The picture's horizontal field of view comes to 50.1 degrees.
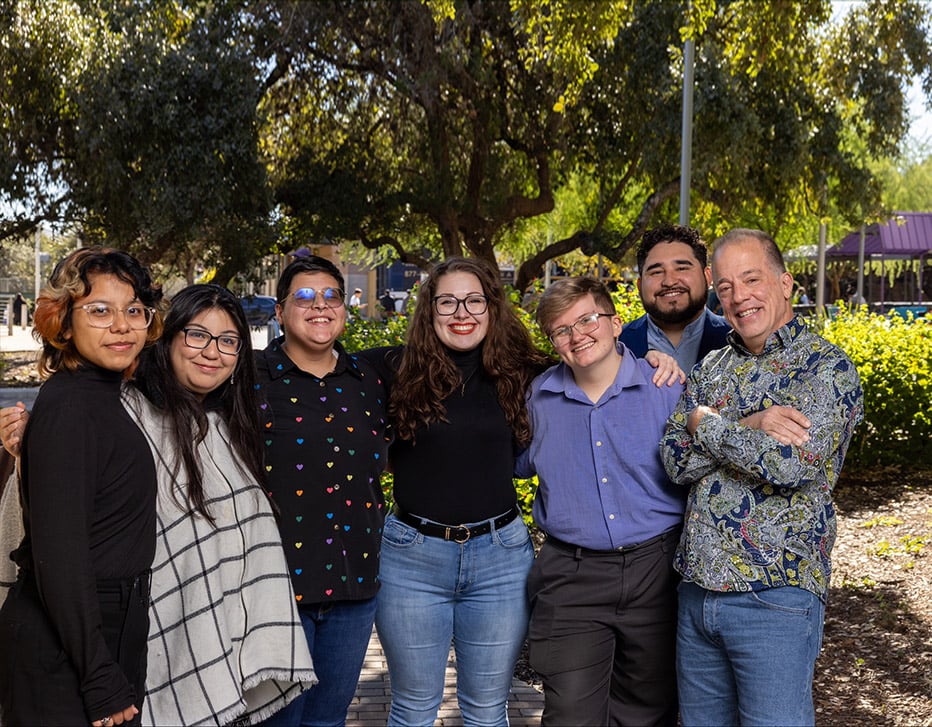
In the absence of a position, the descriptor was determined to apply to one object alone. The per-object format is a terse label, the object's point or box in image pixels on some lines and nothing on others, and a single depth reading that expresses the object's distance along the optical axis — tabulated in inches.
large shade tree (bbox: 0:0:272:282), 572.7
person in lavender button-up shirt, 126.2
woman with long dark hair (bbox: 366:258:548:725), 131.8
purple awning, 1520.7
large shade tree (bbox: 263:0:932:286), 568.7
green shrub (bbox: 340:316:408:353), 341.7
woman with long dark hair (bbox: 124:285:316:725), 105.2
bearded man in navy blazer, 155.4
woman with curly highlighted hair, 91.0
